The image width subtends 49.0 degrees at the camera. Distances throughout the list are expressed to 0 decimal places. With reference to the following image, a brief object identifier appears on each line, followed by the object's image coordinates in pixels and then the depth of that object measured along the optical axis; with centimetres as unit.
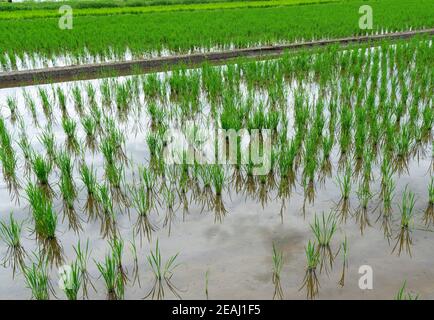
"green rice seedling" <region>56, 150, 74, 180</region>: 322
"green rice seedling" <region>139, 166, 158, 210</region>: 302
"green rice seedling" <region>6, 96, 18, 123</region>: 485
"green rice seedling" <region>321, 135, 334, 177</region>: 340
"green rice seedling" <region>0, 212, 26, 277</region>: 241
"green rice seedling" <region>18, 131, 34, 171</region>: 362
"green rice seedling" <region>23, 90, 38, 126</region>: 480
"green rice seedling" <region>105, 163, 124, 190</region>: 319
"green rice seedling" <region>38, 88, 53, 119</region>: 493
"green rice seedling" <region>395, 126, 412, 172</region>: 346
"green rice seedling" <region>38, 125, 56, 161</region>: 368
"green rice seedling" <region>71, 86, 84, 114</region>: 509
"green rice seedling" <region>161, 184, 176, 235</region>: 279
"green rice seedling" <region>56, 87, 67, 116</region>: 504
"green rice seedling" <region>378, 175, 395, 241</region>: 266
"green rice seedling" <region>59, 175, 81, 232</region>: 279
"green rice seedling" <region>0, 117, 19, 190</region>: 333
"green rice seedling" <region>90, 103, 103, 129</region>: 445
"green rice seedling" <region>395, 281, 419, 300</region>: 210
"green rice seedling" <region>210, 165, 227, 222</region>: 290
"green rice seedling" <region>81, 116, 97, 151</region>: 406
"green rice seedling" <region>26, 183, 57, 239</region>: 249
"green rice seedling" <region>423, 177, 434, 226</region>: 272
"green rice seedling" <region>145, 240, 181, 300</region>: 218
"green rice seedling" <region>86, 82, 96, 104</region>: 526
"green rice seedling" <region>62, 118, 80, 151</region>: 405
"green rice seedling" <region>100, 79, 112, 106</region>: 523
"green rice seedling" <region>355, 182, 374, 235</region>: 273
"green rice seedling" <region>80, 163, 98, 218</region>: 292
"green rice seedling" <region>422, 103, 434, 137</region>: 396
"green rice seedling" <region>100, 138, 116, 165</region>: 350
